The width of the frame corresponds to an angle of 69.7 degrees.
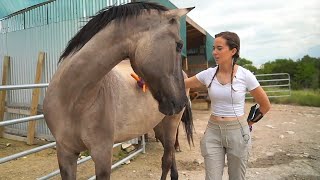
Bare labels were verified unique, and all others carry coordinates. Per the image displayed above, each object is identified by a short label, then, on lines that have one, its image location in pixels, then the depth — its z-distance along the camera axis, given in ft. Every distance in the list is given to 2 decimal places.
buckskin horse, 4.24
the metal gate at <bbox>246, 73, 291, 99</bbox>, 36.04
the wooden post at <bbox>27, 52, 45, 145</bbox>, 14.84
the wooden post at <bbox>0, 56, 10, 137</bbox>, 16.37
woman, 5.78
